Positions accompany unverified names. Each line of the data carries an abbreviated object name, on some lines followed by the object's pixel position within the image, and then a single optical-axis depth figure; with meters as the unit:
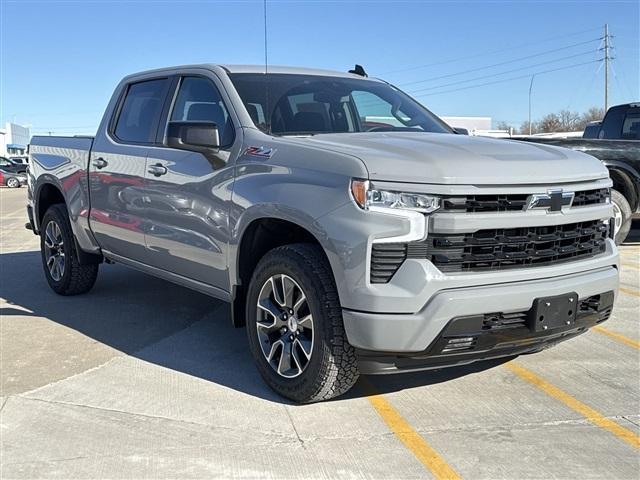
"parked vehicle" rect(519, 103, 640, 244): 8.67
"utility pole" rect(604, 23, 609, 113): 53.79
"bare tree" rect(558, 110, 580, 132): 83.00
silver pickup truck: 3.35
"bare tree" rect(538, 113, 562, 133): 82.88
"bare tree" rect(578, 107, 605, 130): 74.59
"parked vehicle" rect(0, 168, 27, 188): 36.50
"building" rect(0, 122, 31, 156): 86.69
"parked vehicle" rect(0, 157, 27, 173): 37.34
